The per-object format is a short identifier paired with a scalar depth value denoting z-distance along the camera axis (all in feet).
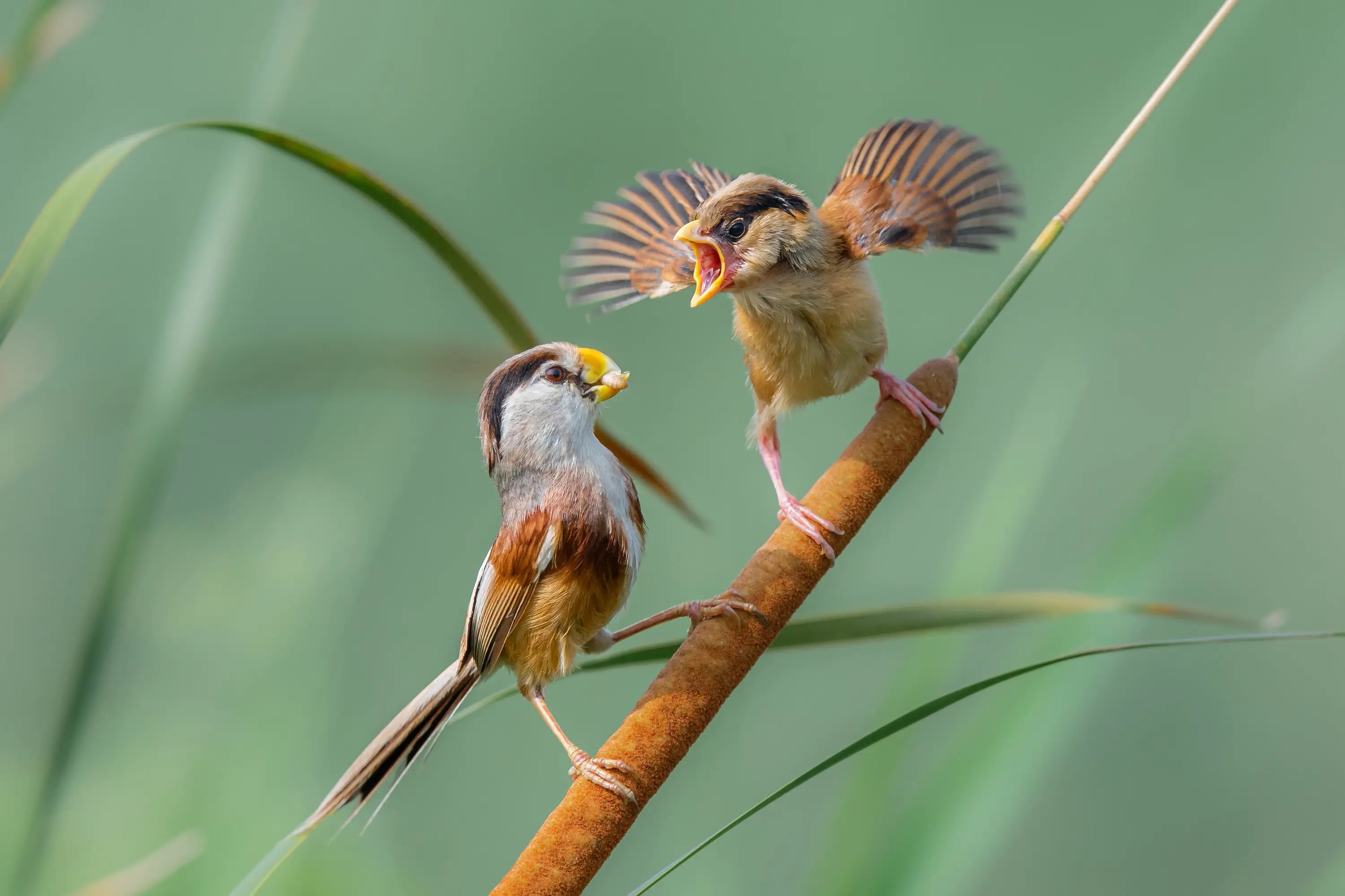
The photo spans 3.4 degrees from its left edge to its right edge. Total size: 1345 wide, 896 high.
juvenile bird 16.04
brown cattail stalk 15.55
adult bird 15.68
